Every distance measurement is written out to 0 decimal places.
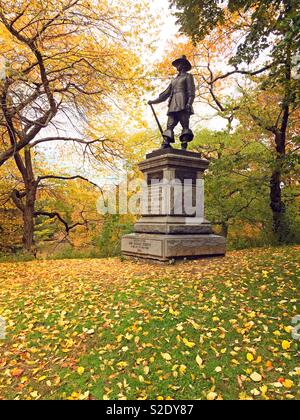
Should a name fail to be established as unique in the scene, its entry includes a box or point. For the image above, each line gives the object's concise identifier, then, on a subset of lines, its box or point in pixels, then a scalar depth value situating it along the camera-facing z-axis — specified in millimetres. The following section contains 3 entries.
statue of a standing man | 8691
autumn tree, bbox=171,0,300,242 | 4951
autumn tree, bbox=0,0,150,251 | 7578
